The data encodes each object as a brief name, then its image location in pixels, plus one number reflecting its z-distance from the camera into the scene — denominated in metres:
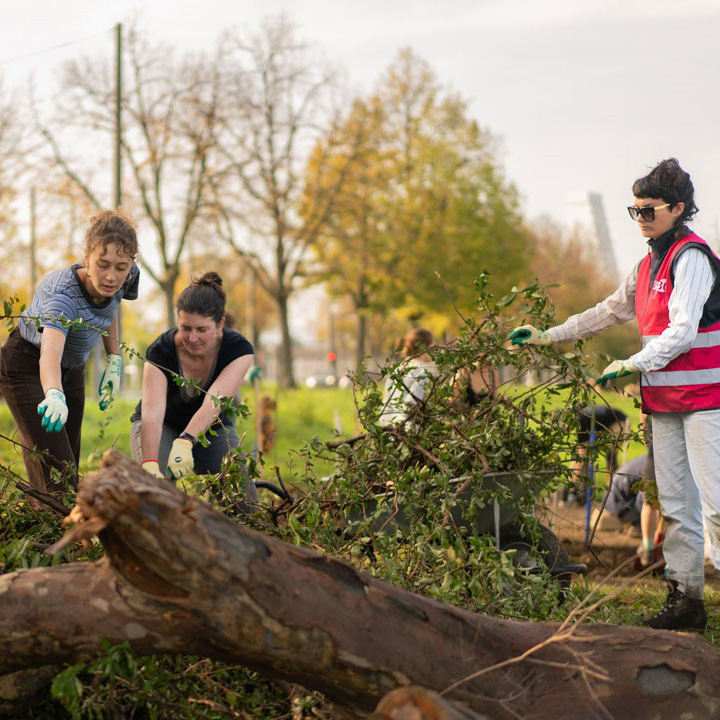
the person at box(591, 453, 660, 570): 5.70
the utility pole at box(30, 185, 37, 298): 20.48
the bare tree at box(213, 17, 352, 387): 22.51
